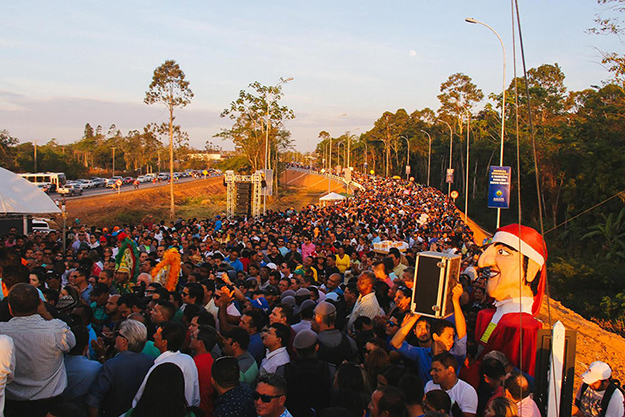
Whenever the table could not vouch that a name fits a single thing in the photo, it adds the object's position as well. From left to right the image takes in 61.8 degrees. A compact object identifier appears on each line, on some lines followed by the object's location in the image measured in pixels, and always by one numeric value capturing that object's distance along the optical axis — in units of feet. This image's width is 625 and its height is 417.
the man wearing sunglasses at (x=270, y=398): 11.20
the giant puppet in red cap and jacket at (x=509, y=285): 15.42
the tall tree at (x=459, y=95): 190.60
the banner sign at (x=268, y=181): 95.14
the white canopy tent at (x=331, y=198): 111.04
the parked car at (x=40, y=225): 70.61
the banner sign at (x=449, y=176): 112.57
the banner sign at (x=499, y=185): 54.70
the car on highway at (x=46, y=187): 142.48
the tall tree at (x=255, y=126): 150.71
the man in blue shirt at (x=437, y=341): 14.94
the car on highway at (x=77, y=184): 160.56
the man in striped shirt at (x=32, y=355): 12.36
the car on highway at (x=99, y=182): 182.80
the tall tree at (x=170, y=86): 120.78
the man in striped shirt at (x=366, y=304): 19.69
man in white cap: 14.53
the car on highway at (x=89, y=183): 173.39
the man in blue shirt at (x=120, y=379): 13.05
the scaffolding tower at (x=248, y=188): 94.02
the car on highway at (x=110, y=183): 183.32
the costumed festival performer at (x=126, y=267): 26.16
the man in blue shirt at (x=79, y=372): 13.07
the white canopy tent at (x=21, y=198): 36.63
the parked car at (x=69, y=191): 143.64
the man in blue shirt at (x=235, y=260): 32.30
